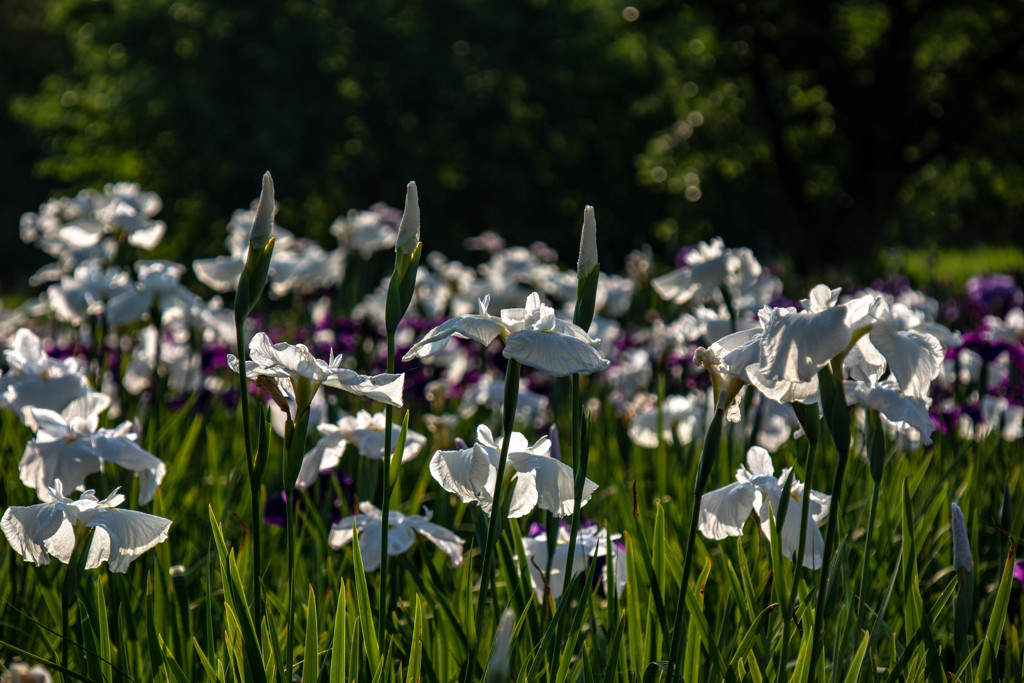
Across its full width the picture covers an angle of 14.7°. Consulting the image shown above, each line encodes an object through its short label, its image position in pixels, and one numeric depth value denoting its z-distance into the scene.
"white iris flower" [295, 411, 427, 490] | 3.60
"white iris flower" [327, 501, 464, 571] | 3.53
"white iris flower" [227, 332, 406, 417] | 3.24
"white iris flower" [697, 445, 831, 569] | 3.39
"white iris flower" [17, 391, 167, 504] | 3.50
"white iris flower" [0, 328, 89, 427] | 3.74
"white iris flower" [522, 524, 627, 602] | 3.51
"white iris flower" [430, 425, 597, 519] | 3.29
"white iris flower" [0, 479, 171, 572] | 3.30
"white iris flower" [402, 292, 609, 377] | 3.20
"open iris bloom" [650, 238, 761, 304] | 4.11
